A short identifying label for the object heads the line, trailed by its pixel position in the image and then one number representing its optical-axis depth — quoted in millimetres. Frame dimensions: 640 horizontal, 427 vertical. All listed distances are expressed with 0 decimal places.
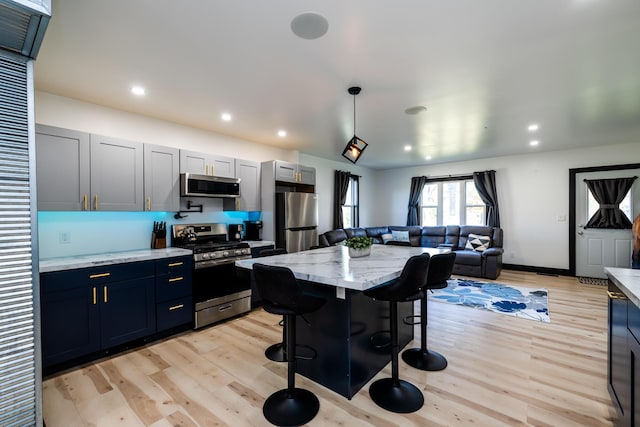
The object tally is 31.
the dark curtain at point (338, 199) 6781
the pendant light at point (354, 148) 2969
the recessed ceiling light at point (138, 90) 2828
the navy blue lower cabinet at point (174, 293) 3129
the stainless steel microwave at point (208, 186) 3638
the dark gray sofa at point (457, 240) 5706
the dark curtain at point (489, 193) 6539
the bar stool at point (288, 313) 1755
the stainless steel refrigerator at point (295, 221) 4625
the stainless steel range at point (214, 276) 3441
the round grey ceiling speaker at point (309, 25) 1845
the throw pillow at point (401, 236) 7200
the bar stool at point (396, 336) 1945
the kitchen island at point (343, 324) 2006
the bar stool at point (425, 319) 2354
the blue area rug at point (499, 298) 3871
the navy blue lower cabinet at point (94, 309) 2434
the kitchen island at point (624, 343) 1444
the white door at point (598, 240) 5293
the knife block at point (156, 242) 3611
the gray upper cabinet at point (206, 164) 3719
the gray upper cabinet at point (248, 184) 4398
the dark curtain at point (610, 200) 5305
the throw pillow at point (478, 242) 6129
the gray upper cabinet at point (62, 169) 2645
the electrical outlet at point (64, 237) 2965
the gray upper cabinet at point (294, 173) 4660
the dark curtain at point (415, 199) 7672
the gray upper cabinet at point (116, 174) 2982
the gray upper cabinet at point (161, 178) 3371
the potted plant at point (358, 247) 2617
